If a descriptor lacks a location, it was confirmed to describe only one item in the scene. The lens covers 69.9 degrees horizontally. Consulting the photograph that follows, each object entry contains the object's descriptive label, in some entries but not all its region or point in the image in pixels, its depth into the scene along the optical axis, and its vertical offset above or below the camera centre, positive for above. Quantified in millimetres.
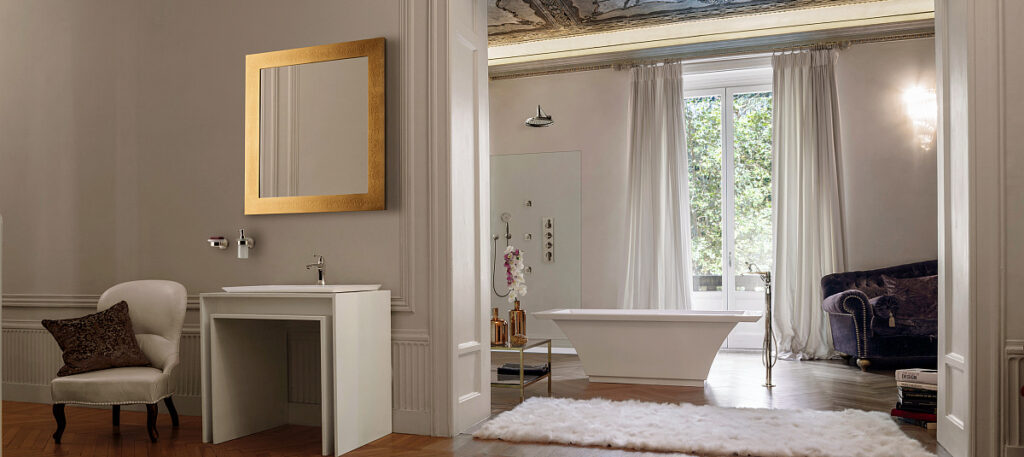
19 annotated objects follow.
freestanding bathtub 5297 -842
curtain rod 6766 +1702
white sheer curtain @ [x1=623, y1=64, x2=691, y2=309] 7234 +314
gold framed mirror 4008 +570
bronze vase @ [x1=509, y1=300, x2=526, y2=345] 4816 -615
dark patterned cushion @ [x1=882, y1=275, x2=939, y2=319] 5988 -575
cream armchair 3672 -722
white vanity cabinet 3436 -674
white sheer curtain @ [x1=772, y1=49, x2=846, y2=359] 6762 +243
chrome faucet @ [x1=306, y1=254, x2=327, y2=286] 4063 -210
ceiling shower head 6520 +1004
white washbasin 3552 -292
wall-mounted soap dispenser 4207 -75
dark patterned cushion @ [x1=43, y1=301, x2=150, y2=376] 3812 -584
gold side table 4509 -968
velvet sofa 5840 -815
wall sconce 6664 +1038
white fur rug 3367 -1033
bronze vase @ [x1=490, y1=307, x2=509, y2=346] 4612 -654
